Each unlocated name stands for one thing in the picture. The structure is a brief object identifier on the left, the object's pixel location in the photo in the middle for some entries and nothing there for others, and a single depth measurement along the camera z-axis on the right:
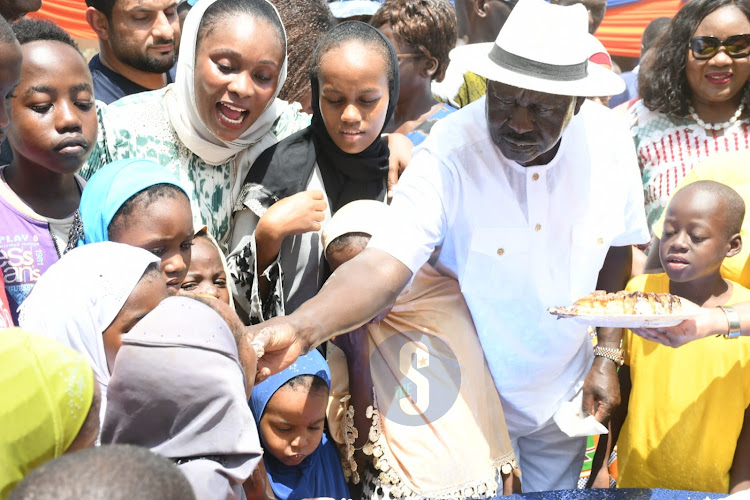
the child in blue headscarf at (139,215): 2.46
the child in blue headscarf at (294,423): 2.74
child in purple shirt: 2.45
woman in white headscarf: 2.88
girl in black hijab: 2.79
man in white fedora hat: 2.53
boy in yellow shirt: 2.95
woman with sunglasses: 3.68
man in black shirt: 3.51
